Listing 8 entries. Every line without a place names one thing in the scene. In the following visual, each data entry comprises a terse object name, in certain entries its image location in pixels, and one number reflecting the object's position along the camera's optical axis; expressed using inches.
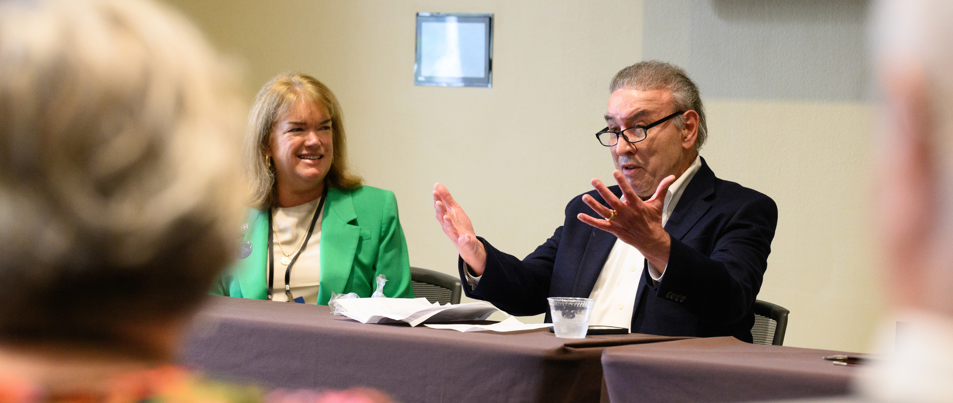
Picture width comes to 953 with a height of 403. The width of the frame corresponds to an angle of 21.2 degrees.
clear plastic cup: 188.7
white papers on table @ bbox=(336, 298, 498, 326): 190.9
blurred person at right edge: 53.7
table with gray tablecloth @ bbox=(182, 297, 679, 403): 183.3
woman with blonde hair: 213.6
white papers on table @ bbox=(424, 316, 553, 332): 189.4
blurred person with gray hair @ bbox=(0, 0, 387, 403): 58.2
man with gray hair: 195.0
